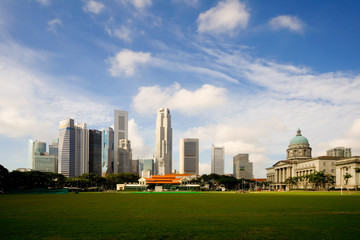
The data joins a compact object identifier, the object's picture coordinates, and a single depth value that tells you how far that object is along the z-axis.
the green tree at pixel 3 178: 109.25
